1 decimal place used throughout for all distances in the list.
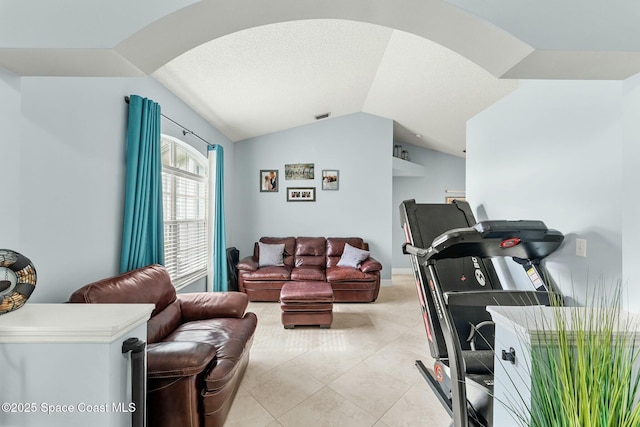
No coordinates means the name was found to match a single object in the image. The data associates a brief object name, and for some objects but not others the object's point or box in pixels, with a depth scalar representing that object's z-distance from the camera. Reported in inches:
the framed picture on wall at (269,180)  206.7
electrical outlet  74.4
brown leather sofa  162.7
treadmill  56.7
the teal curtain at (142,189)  87.0
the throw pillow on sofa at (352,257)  176.7
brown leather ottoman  121.7
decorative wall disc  39.3
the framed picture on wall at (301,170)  206.7
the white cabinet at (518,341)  36.7
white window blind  125.1
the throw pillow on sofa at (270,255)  180.4
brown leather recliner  55.7
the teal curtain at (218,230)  156.6
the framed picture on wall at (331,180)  205.6
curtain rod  91.0
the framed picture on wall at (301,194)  206.5
